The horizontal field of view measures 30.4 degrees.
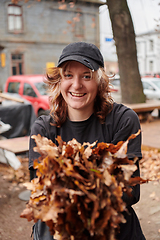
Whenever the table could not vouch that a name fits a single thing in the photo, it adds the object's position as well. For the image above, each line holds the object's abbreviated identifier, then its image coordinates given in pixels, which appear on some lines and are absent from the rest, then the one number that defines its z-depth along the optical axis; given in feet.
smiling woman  6.13
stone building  77.15
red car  32.51
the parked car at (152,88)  48.44
